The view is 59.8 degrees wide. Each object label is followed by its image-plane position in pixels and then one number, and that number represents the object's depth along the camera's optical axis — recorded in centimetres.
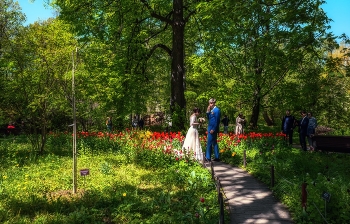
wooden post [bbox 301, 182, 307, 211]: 549
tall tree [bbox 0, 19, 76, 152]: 1101
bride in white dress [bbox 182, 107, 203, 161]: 1020
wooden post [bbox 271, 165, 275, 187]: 756
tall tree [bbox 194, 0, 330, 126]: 893
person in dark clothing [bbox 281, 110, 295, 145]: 1570
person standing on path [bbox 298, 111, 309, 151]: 1418
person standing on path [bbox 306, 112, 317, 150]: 1429
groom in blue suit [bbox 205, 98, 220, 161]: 1002
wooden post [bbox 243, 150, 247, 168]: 1013
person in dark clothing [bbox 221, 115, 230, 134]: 2231
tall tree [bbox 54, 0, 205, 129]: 1517
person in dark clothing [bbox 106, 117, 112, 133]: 1696
